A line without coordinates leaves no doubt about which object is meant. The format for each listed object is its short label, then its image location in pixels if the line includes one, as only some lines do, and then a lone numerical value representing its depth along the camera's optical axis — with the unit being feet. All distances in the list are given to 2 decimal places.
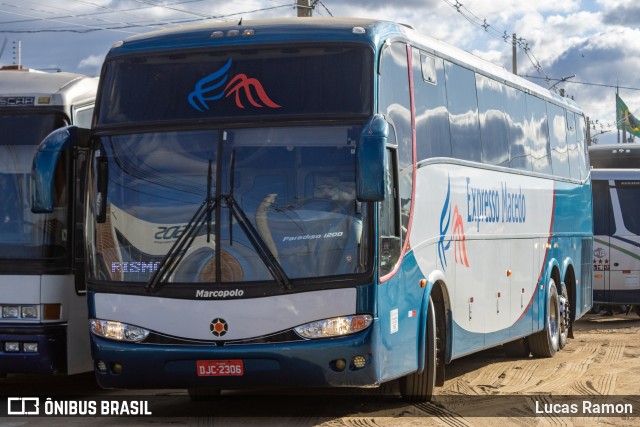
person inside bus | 36.04
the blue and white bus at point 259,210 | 35.94
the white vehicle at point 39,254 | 42.24
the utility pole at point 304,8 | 82.98
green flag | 264.31
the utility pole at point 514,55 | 182.30
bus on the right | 86.99
